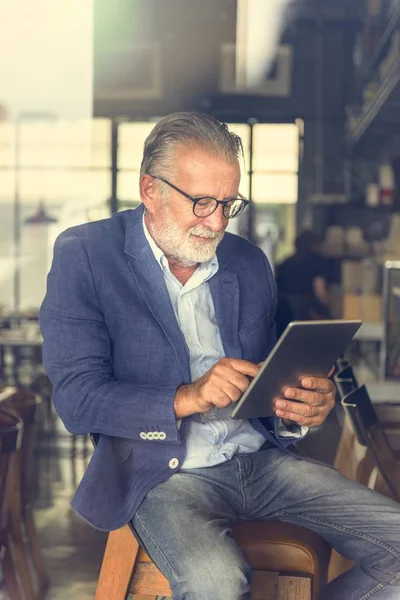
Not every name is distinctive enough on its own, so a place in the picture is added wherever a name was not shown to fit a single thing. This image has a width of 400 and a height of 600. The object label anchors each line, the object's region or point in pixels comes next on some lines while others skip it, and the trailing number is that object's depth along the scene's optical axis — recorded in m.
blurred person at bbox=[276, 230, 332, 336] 5.34
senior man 2.21
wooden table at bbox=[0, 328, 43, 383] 5.23
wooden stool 2.24
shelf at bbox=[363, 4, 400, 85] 4.64
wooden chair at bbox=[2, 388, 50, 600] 3.41
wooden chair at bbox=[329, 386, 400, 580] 2.79
